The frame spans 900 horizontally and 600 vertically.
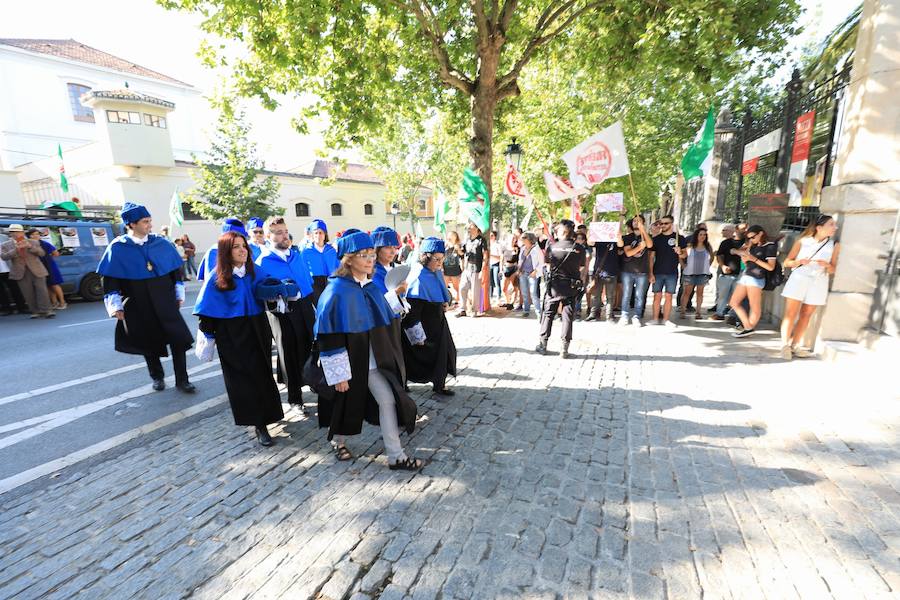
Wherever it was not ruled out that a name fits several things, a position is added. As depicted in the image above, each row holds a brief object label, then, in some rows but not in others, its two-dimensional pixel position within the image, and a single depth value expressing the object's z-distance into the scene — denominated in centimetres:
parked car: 1127
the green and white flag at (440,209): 1178
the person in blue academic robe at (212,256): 428
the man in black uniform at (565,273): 606
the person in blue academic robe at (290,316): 467
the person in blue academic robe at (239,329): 373
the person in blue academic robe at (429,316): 469
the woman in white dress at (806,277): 549
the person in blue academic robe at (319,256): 568
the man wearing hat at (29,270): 975
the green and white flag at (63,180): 1864
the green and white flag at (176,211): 1611
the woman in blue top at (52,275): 1039
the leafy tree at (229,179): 2081
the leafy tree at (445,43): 777
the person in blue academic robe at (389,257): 382
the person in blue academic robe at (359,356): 313
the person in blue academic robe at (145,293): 481
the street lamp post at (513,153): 991
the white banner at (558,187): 841
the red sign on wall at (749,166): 989
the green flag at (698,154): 917
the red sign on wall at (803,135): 739
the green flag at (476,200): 921
